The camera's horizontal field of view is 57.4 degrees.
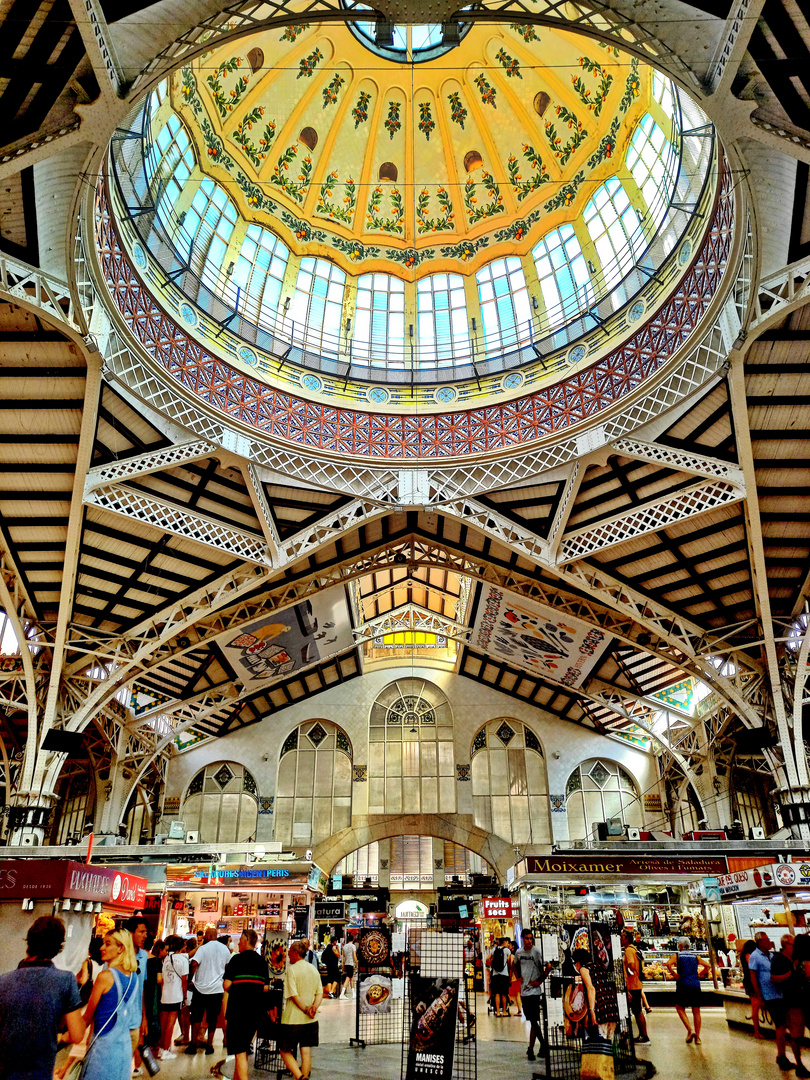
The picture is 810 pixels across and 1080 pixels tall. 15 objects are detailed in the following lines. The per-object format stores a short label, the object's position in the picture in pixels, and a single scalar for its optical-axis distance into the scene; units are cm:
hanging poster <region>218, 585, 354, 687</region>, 2398
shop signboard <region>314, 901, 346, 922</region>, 2123
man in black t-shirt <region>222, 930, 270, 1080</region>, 712
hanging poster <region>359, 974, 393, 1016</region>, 1162
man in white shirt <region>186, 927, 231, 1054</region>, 988
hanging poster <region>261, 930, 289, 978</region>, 1612
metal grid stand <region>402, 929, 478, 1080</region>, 714
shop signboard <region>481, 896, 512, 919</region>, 2208
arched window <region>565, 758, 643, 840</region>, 3023
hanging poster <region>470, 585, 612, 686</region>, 2333
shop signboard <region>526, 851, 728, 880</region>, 1590
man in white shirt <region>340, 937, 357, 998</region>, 2223
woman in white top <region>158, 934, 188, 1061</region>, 987
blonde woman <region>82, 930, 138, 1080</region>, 446
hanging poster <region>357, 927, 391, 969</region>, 1170
